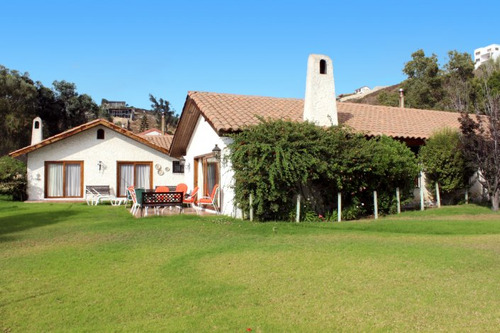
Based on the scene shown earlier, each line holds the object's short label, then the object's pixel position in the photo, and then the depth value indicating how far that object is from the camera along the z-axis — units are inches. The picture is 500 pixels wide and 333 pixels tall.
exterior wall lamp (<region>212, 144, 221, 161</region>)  545.1
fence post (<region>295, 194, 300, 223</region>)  476.4
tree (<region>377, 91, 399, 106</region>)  1803.6
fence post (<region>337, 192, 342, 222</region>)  492.1
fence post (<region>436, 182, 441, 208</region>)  613.9
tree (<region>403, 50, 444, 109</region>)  1681.8
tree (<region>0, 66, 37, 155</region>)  1560.0
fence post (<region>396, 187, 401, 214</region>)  537.2
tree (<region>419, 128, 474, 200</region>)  602.2
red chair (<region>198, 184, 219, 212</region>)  535.7
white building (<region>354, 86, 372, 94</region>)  4565.5
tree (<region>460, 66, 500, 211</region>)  547.8
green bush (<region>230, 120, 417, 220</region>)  454.0
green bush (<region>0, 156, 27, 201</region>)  831.1
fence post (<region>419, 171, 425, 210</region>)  582.2
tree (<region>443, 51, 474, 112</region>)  1675.0
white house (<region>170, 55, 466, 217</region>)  542.6
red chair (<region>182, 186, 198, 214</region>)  579.9
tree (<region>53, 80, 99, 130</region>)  1903.3
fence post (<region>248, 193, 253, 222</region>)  463.5
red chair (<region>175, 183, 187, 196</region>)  648.1
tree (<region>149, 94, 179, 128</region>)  2856.8
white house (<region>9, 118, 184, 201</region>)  849.5
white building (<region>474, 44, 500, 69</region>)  5319.9
